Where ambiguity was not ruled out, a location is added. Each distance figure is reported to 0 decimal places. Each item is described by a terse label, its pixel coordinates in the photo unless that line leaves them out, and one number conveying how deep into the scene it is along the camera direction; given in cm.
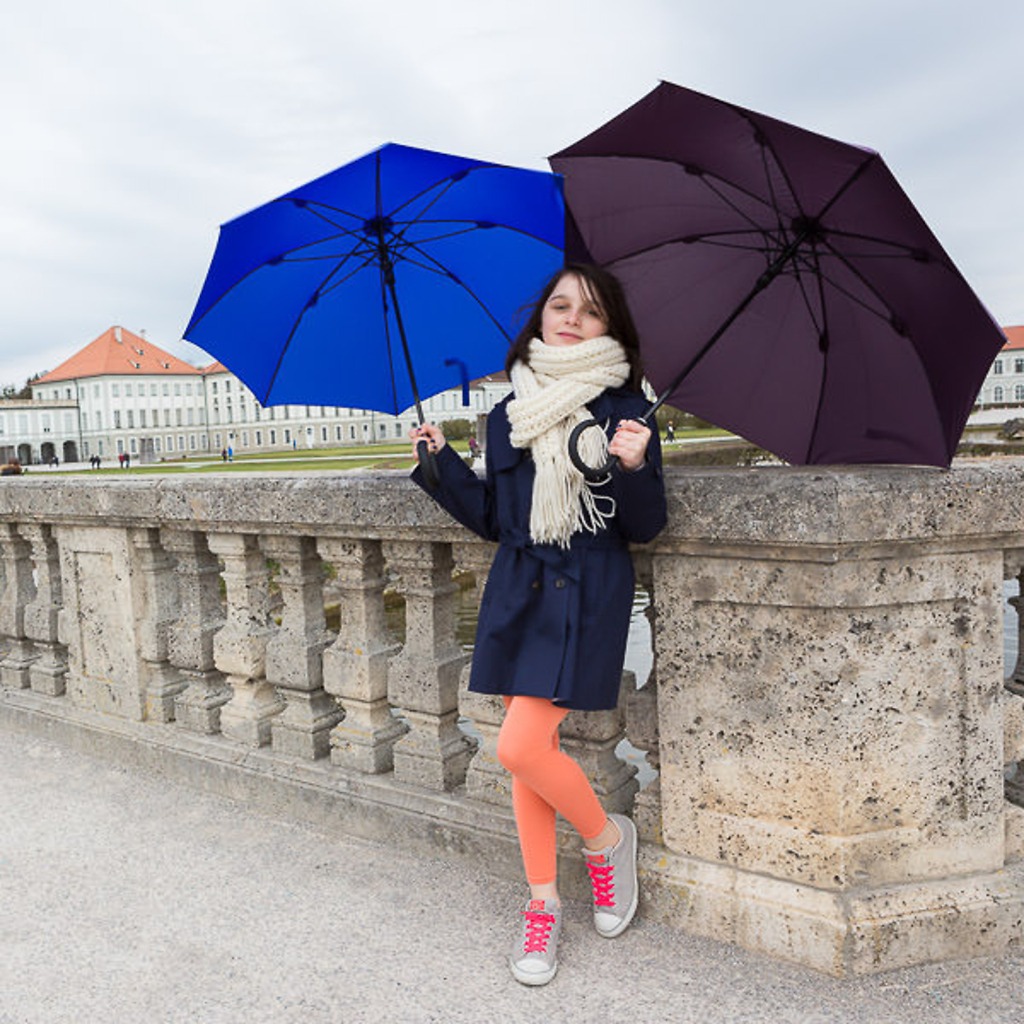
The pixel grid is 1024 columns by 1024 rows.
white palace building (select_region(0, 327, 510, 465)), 9138
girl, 246
